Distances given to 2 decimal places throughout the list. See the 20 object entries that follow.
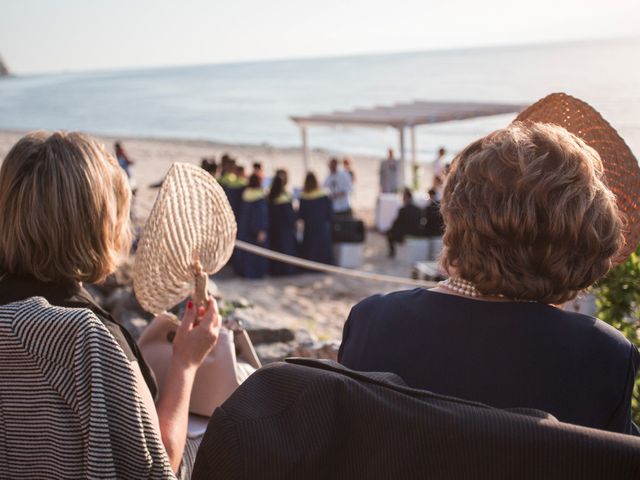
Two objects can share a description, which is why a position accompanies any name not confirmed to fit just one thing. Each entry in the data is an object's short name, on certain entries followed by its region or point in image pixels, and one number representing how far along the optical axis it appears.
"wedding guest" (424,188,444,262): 11.24
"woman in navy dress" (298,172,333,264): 10.55
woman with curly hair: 1.28
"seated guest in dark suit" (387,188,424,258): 11.24
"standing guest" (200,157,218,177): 11.41
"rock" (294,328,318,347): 4.33
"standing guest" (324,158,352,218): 13.09
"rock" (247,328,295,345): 4.45
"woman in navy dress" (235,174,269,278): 9.92
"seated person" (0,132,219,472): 1.84
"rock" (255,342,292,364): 4.16
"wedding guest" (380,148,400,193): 16.58
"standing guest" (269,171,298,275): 10.37
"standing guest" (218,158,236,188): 10.99
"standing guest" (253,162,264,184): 9.95
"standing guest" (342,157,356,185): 14.74
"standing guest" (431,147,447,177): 16.77
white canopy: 15.03
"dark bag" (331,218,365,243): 11.25
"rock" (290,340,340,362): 3.82
